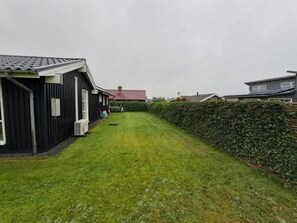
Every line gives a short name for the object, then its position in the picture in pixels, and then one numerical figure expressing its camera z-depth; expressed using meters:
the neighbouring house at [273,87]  17.69
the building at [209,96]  30.66
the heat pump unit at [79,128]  8.42
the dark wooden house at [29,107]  4.96
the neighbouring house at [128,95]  38.15
